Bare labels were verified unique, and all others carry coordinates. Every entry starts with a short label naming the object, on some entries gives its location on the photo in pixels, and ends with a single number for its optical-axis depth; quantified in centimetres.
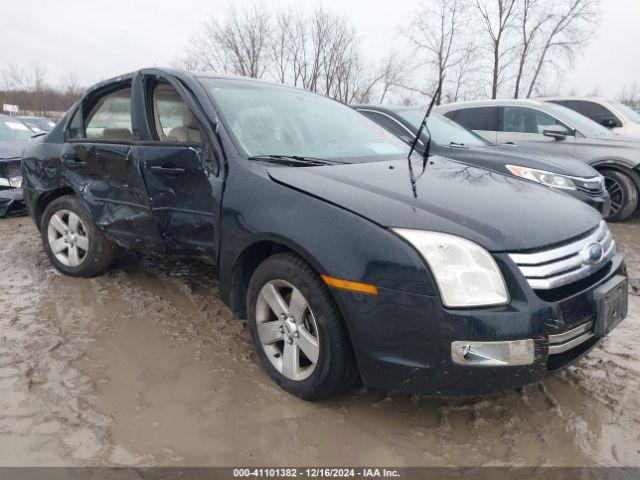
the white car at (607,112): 772
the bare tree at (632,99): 3442
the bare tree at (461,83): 2288
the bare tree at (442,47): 2275
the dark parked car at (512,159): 500
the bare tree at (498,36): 2220
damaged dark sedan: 188
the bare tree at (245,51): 2723
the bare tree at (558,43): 2083
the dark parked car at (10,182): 616
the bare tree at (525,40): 2185
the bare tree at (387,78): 2861
